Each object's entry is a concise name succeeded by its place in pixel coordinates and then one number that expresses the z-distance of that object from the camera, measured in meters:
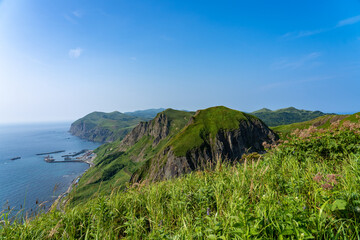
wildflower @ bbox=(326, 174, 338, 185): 4.09
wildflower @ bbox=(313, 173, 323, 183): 4.32
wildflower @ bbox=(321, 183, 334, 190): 3.82
